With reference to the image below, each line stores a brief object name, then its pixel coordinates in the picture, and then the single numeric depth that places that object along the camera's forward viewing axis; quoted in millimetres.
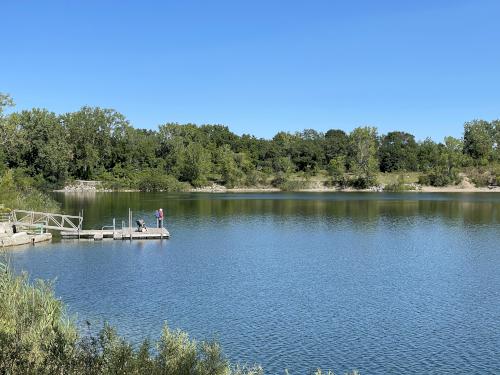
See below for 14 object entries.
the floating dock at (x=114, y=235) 53125
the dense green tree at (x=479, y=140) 172250
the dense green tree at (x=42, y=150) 136750
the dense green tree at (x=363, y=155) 158750
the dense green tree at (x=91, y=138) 152125
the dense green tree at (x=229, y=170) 161500
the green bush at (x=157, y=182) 150500
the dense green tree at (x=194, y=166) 158750
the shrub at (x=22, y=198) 60938
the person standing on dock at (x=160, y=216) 57238
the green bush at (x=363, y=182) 158750
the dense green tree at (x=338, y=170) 160625
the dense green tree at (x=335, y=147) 172875
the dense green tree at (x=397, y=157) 172250
